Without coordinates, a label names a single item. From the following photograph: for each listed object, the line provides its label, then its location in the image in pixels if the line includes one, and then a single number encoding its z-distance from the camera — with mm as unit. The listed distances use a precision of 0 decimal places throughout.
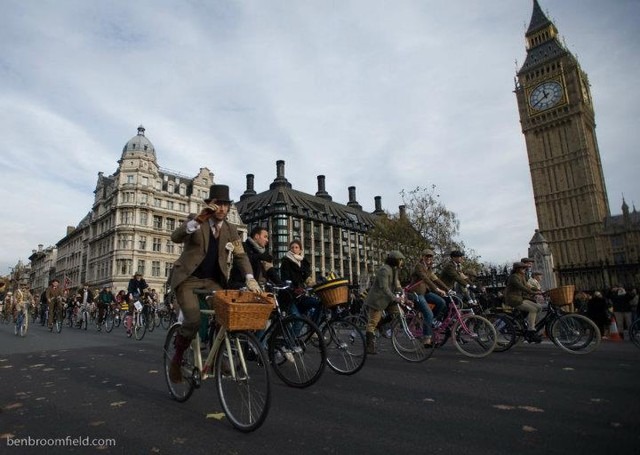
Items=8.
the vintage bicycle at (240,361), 3179
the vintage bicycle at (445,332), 6961
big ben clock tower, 72312
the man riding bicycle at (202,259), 3975
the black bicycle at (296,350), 4750
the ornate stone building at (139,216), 55344
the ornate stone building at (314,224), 68812
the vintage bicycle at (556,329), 7301
